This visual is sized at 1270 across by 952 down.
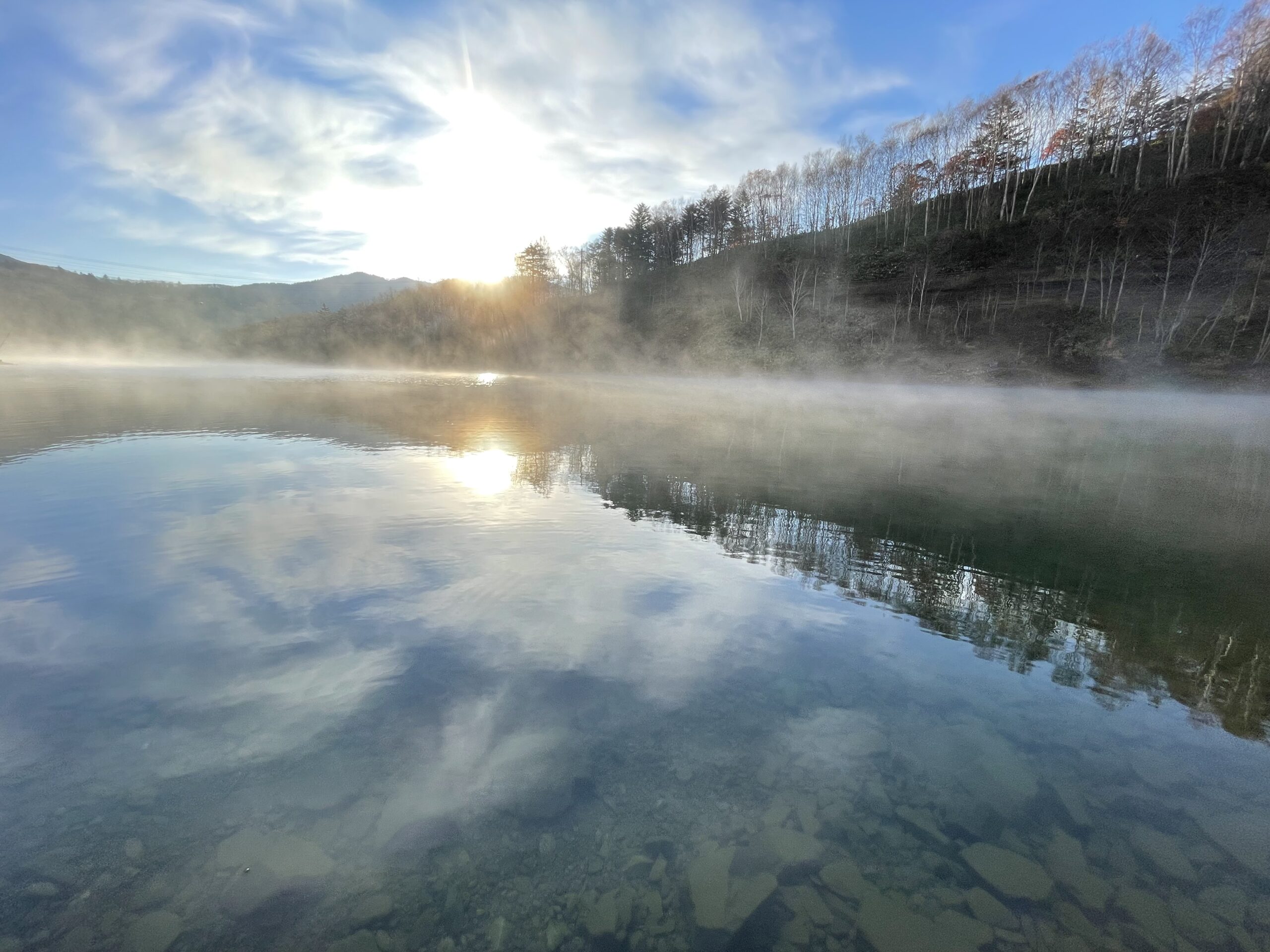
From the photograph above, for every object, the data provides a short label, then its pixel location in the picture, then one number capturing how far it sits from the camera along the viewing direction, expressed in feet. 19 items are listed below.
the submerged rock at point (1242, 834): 13.82
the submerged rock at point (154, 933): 10.75
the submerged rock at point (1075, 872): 12.50
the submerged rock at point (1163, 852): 13.30
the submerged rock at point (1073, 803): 14.79
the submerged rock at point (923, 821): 14.23
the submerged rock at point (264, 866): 11.91
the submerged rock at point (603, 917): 11.57
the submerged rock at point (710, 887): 11.92
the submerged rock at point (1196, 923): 11.70
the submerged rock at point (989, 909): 11.87
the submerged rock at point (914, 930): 11.41
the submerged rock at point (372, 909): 11.54
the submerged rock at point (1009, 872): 12.67
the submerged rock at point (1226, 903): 12.19
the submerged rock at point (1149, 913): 11.68
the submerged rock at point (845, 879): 12.59
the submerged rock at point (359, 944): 10.96
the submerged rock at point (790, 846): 13.44
